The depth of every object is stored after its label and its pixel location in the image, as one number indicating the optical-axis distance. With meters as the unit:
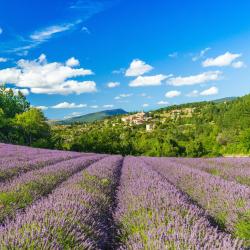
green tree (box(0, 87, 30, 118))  56.12
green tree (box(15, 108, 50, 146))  50.22
